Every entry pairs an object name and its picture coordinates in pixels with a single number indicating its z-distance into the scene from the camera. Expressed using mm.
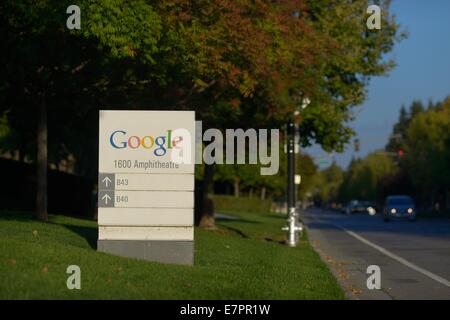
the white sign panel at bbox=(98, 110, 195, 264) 16234
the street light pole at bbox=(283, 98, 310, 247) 26734
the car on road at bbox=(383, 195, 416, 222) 56875
